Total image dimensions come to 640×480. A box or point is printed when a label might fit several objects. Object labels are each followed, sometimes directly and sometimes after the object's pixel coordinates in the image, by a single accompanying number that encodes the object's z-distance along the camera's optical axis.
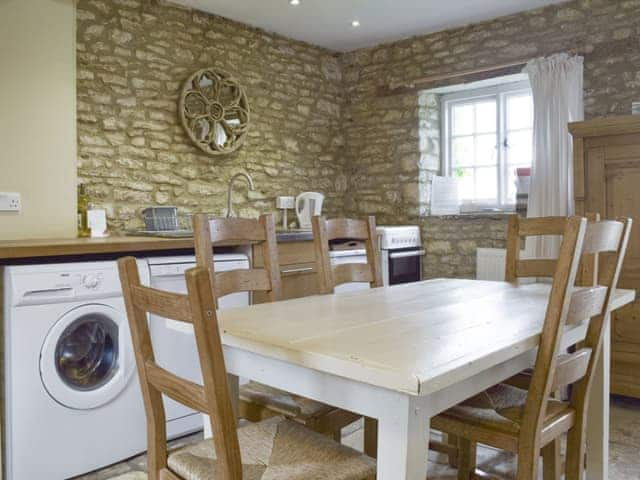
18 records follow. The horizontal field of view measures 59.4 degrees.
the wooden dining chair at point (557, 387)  1.39
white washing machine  2.25
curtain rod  4.09
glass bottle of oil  3.37
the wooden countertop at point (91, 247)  2.26
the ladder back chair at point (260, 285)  1.79
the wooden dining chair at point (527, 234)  2.49
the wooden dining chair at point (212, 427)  1.03
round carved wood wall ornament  3.91
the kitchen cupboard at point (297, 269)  3.39
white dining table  1.09
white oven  4.23
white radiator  4.16
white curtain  3.78
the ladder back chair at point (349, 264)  2.16
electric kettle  4.41
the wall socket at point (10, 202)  3.06
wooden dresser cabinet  3.06
